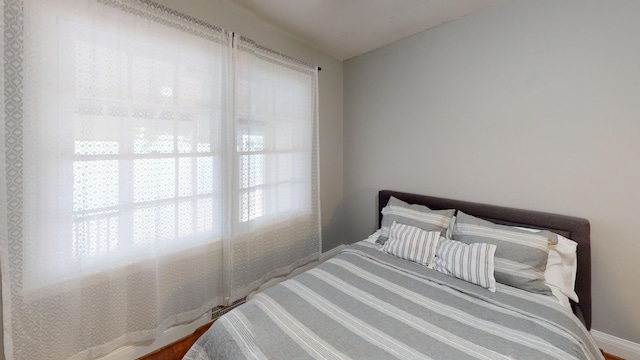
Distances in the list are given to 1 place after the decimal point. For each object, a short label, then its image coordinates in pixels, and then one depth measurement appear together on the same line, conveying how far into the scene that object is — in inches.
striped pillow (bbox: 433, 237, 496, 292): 59.6
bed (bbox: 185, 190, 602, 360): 41.1
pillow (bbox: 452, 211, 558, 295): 57.9
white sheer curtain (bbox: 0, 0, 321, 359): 46.4
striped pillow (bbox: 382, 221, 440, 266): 71.2
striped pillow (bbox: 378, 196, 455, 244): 77.8
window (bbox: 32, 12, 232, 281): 50.3
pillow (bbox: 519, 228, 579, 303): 58.9
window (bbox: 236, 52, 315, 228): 79.2
